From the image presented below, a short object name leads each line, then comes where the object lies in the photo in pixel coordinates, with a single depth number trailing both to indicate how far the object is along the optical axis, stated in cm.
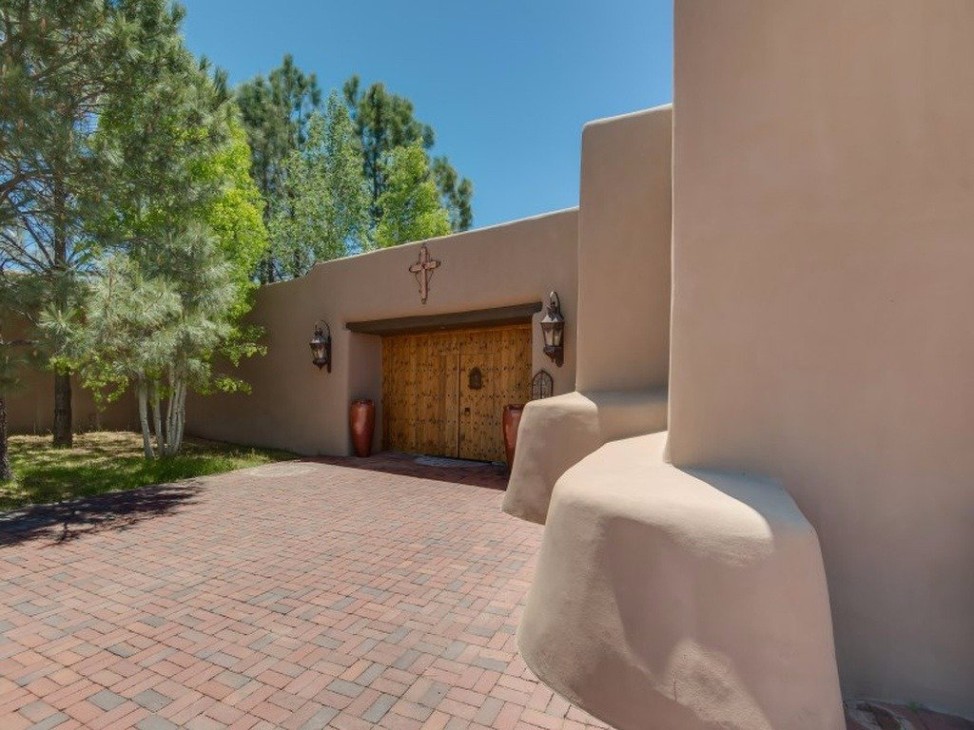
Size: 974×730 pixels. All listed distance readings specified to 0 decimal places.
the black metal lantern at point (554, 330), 646
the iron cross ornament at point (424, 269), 799
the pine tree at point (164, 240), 573
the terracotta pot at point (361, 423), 880
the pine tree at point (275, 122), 1848
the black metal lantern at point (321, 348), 903
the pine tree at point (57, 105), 520
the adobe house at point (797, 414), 204
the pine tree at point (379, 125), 2003
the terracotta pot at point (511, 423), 685
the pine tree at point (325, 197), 1691
